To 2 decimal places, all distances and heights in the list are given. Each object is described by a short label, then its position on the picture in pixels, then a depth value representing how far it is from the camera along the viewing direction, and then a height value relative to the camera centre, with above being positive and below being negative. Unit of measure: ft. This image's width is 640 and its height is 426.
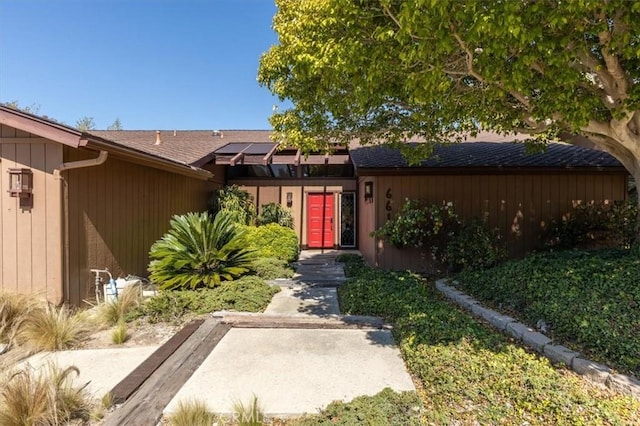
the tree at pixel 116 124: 132.61 +34.64
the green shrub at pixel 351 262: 26.13 -4.67
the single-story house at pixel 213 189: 16.30 +1.64
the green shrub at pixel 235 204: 35.68 +0.70
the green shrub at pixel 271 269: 25.05 -4.66
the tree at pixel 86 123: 115.85 +31.43
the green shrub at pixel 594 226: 24.89 -1.19
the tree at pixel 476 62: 10.96 +6.04
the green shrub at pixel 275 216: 37.63 -0.67
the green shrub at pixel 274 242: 29.96 -2.94
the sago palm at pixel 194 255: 20.26 -2.81
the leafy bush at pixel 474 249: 23.39 -2.78
